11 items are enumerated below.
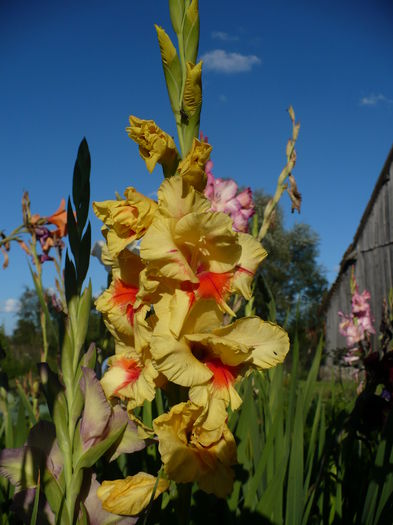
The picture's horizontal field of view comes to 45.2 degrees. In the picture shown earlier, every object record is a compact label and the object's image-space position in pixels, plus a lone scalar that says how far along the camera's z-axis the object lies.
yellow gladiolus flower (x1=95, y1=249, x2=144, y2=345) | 0.91
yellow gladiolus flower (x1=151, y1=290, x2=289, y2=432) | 0.77
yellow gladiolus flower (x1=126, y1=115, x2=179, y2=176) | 0.88
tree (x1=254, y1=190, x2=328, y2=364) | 25.88
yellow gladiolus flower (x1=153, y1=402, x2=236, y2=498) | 0.81
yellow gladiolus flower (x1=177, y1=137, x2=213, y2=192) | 0.83
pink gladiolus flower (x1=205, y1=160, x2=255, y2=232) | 2.01
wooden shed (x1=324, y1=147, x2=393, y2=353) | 11.82
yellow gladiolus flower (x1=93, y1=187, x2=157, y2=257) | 0.86
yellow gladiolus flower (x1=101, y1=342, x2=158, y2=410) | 0.83
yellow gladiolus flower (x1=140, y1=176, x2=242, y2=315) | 0.80
